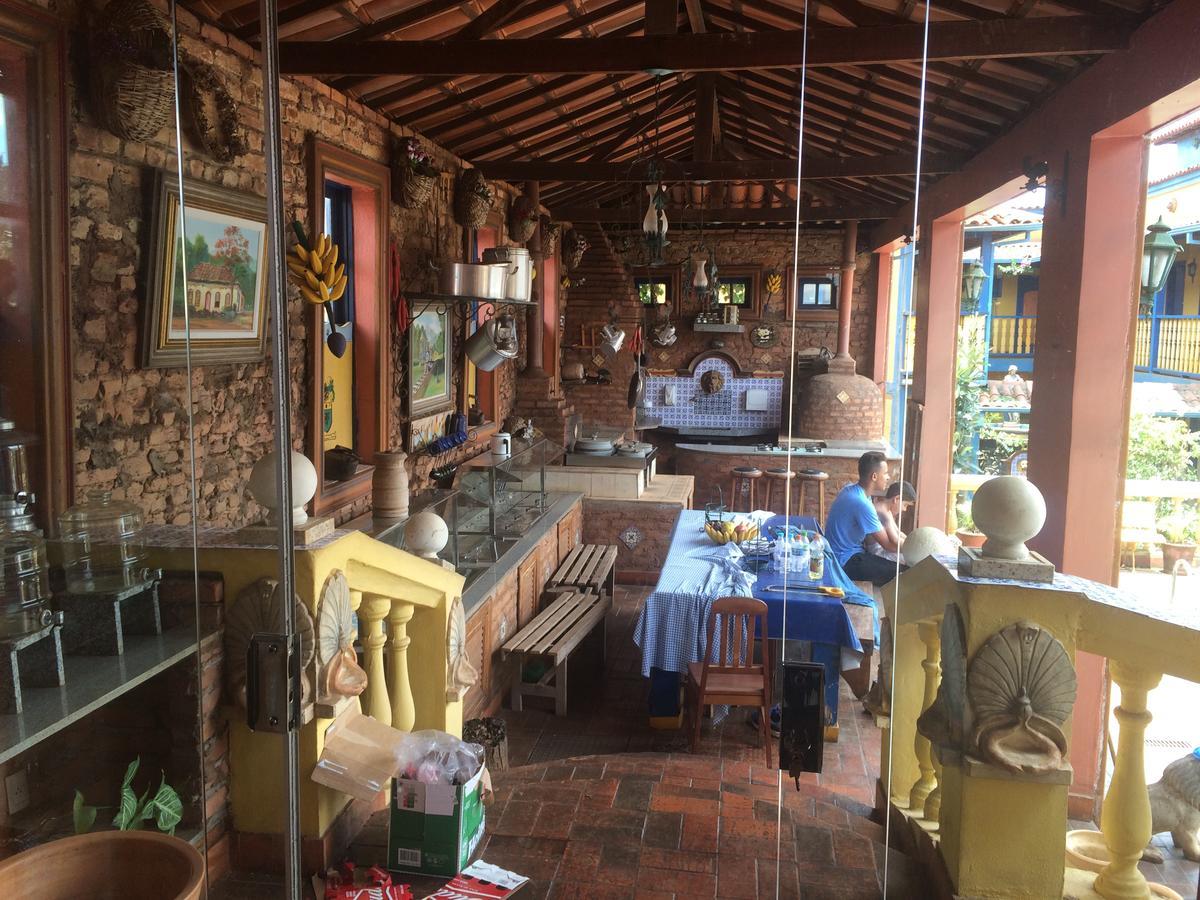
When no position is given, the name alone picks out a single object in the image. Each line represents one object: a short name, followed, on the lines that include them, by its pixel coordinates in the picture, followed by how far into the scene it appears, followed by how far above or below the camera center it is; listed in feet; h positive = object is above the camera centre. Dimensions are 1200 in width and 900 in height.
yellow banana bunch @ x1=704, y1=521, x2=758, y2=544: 19.11 -3.63
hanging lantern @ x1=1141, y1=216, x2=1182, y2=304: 12.92 +1.60
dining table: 15.53 -4.51
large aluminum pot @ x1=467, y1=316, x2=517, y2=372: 22.48 +0.30
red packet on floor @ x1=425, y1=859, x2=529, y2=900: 7.75 -4.58
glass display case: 17.06 -2.82
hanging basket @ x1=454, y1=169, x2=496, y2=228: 21.75 +3.74
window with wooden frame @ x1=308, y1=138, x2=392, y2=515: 16.80 +0.52
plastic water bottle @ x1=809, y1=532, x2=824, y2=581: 16.88 -3.81
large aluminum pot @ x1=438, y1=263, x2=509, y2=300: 19.26 +1.60
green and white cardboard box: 7.97 -4.17
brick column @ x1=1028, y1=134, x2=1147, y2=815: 12.96 +0.14
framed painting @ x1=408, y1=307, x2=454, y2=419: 19.63 -0.20
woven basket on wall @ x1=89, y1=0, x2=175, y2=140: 9.00 +2.83
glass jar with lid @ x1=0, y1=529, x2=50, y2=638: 6.62 -1.79
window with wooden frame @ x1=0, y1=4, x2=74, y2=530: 7.45 +0.81
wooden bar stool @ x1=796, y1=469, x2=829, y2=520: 31.27 -4.18
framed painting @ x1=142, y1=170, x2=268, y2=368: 10.30 +0.90
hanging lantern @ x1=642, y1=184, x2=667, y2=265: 18.28 +2.76
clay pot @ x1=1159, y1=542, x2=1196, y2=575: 13.32 -2.74
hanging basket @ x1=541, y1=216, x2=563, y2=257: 30.09 +4.10
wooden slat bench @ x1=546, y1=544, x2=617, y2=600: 21.30 -5.28
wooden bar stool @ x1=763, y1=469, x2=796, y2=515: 32.35 -4.32
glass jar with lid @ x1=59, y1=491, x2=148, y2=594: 7.43 -1.71
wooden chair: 14.97 -5.24
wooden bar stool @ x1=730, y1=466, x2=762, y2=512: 32.40 -4.40
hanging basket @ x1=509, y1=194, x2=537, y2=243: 26.66 +4.05
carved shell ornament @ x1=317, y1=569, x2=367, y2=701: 7.79 -2.55
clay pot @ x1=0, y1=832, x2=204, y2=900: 5.53 -3.19
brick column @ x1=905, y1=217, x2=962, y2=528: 21.89 +0.11
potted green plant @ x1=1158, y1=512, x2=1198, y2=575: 13.41 -2.53
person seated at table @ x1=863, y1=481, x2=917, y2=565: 20.36 -3.43
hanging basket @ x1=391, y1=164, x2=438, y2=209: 17.97 +3.33
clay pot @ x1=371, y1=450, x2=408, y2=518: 16.89 -2.49
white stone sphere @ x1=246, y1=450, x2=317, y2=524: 7.74 -1.12
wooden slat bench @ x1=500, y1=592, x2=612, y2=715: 17.02 -5.44
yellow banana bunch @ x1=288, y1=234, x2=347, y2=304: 13.70 +1.27
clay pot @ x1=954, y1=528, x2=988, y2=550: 7.64 -1.62
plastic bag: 8.16 -3.70
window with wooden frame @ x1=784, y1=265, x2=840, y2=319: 39.29 +2.95
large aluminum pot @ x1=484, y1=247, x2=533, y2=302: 21.16 +2.10
